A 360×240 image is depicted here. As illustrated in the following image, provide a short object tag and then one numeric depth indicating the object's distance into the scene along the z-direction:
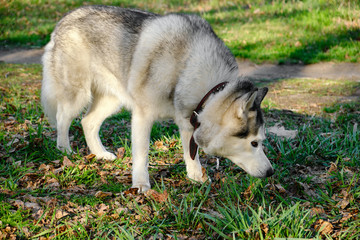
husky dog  3.22
